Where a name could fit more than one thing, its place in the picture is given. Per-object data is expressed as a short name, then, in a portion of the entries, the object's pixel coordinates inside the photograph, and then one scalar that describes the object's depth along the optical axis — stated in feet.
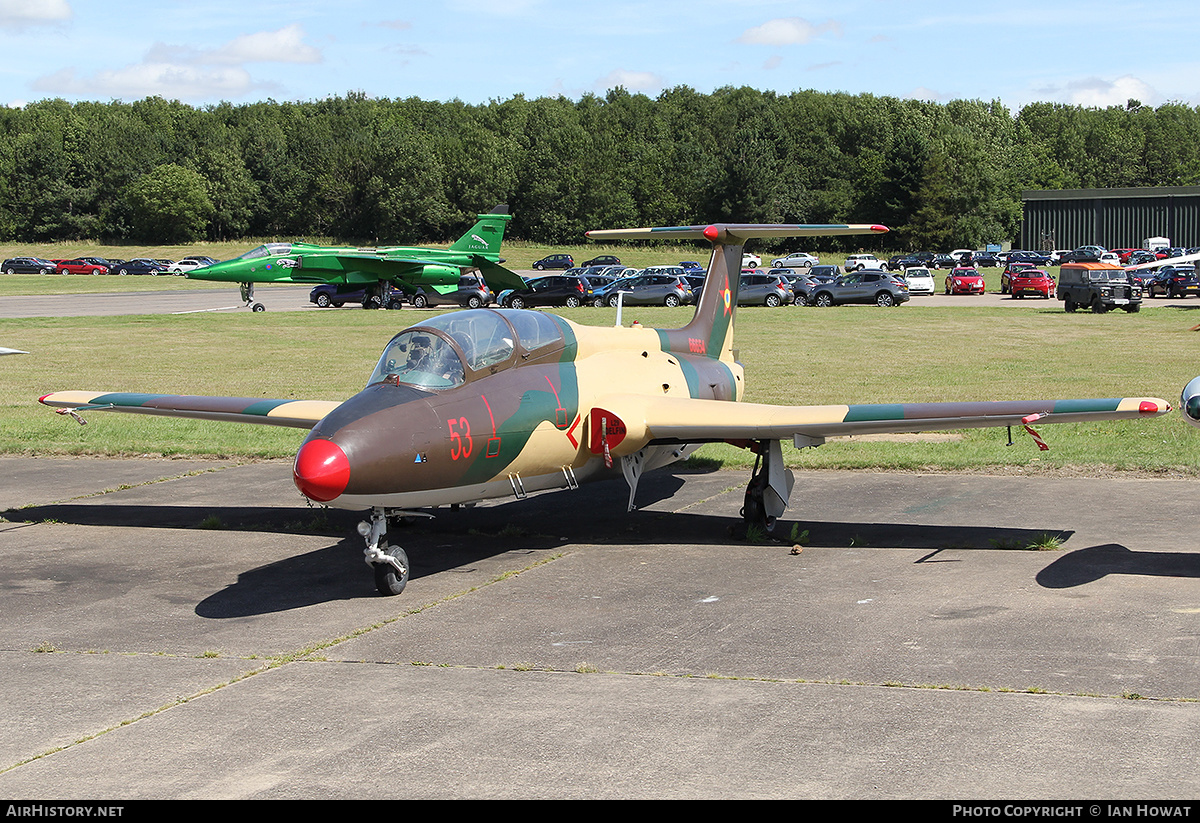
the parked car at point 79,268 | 342.64
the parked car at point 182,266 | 345.72
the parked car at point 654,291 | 189.98
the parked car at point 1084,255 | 307.78
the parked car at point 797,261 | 325.42
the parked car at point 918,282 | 219.61
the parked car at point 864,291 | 189.67
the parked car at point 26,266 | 336.29
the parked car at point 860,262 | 283.38
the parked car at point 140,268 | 343.26
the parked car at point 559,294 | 193.26
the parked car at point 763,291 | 189.47
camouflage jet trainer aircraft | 36.19
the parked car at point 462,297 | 189.47
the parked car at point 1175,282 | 189.47
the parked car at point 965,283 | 220.02
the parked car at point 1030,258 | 320.48
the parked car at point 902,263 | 322.14
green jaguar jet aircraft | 170.30
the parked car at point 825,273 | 200.34
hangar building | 407.03
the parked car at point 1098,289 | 164.04
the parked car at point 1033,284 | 201.57
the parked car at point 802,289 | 192.95
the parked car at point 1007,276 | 213.05
